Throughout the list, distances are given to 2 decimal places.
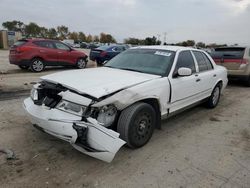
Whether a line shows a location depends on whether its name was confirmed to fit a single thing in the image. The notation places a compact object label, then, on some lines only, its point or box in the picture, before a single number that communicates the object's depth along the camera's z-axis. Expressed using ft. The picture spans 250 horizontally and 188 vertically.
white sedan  7.75
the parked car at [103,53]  40.85
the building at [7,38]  100.95
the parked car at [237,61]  23.53
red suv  29.11
